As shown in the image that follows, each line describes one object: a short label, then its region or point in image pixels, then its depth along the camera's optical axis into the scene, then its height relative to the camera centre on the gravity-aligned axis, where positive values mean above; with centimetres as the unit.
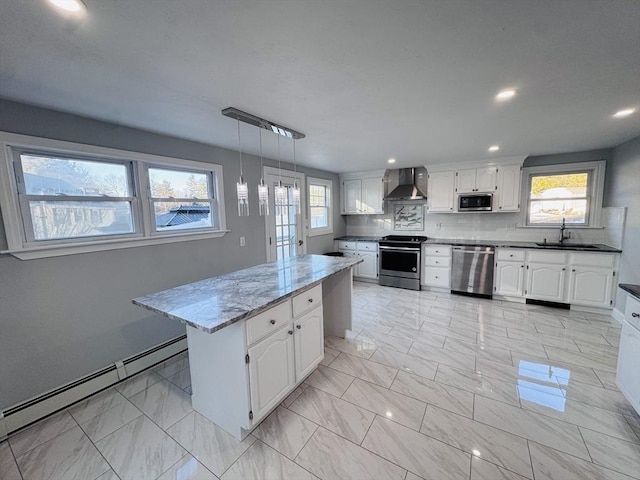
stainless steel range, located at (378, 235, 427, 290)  471 -101
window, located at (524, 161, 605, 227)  381 +16
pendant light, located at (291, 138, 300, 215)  272 +20
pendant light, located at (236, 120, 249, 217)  214 +18
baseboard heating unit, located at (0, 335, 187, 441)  182 -142
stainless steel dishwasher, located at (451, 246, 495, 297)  418 -105
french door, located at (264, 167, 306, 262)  397 -21
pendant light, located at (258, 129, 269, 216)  221 +16
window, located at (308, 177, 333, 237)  496 +7
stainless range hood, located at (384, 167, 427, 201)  491 +46
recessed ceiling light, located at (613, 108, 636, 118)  216 +78
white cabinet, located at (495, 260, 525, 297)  398 -115
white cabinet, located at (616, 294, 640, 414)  177 -111
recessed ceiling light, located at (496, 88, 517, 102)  178 +79
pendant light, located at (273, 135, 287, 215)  241 +15
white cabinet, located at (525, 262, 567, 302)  372 -114
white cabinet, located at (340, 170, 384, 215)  533 +35
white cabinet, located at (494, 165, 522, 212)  410 +29
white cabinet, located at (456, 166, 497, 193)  427 +46
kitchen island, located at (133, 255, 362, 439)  162 -90
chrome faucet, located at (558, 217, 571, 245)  398 -50
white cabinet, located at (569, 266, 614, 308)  346 -114
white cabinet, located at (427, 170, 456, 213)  459 +29
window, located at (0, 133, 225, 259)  186 +16
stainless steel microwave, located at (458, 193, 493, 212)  429 +7
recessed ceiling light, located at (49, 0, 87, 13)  97 +81
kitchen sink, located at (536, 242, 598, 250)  364 -61
